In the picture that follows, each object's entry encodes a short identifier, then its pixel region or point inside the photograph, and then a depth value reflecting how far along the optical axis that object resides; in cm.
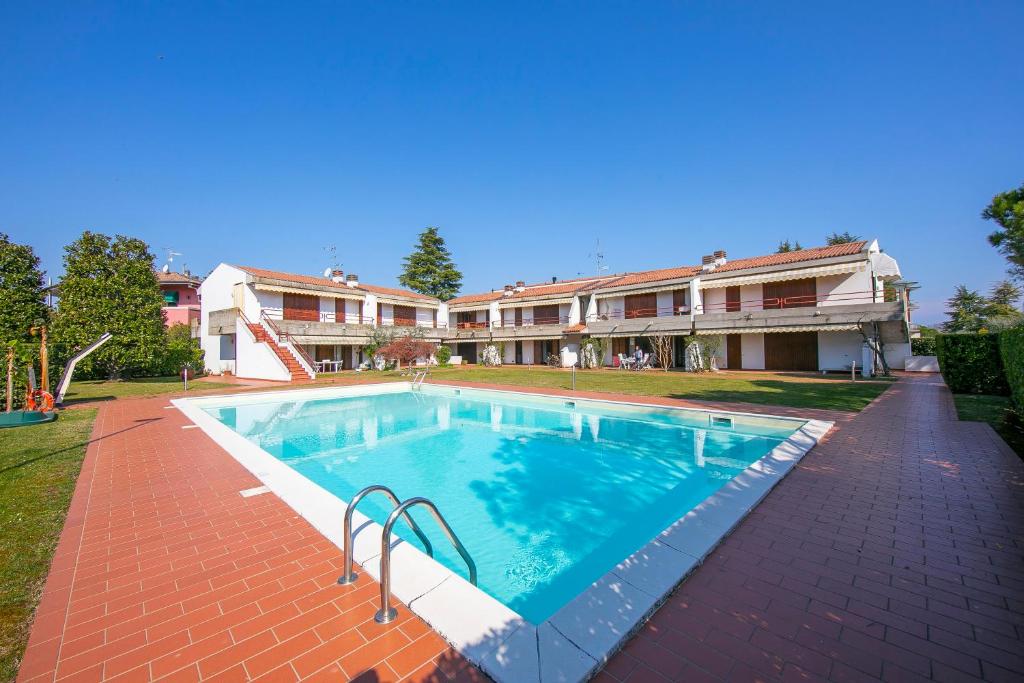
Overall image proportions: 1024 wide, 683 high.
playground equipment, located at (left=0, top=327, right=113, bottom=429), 1019
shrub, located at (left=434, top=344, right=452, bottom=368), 3400
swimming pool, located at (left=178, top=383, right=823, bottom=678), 489
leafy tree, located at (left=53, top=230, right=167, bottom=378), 1861
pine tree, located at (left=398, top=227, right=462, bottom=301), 4834
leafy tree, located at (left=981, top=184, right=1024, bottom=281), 963
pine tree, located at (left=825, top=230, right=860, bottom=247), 4381
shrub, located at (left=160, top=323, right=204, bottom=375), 2488
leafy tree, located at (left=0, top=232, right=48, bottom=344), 1457
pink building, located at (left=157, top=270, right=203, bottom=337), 3716
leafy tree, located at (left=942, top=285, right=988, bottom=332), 3831
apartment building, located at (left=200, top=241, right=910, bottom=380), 2220
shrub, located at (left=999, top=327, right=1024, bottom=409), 863
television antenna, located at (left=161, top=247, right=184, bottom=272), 4016
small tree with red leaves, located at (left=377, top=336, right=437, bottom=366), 2711
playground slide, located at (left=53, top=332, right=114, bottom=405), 1202
